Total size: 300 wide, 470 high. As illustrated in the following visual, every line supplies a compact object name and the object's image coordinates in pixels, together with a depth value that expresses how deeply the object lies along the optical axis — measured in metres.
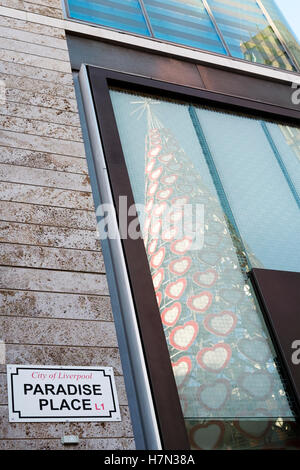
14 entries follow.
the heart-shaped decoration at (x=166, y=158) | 4.98
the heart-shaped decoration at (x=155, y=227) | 4.40
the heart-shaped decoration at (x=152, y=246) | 4.25
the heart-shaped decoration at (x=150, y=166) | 4.82
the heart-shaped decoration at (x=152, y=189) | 4.64
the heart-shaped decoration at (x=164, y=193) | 4.67
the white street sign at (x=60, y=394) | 3.02
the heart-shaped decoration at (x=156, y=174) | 4.77
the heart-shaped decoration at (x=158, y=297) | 3.99
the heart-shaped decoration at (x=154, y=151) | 4.97
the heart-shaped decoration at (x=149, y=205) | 4.50
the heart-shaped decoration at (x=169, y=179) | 4.81
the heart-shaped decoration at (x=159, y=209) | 4.53
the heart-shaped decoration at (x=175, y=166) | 4.96
